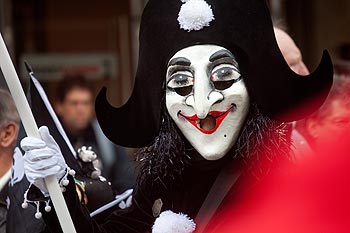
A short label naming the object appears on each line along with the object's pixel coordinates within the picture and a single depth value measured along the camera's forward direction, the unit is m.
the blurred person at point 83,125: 9.74
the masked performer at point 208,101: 5.11
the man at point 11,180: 5.69
